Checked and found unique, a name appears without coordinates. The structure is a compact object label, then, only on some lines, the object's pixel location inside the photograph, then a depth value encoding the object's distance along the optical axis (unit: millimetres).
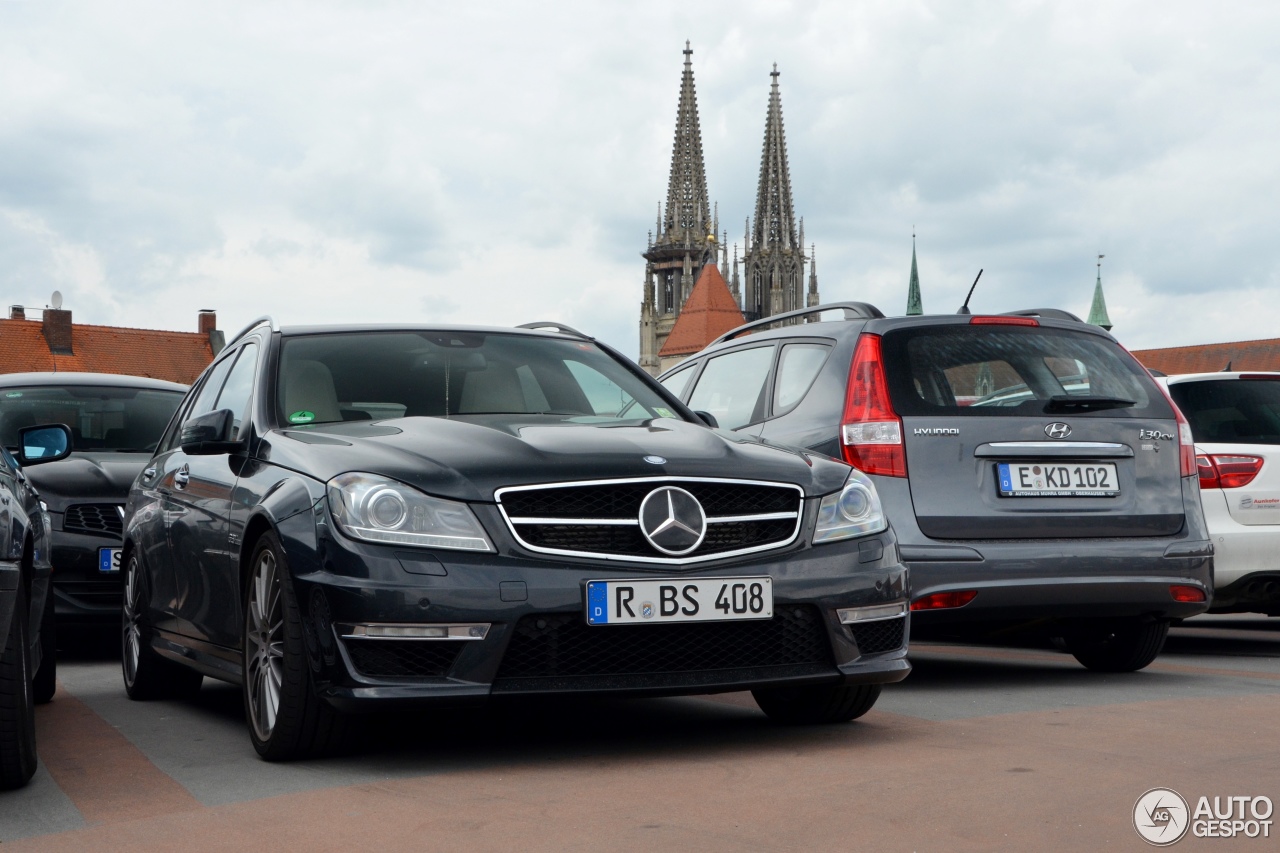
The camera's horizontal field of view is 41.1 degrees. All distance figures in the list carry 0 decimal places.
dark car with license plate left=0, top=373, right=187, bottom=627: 9922
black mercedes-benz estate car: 5070
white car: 9016
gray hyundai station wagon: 7117
